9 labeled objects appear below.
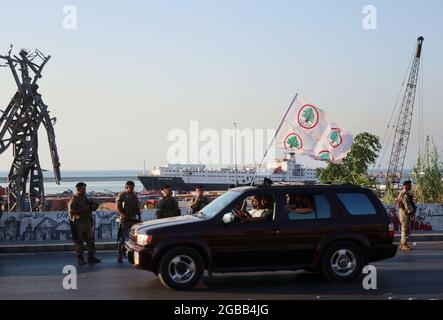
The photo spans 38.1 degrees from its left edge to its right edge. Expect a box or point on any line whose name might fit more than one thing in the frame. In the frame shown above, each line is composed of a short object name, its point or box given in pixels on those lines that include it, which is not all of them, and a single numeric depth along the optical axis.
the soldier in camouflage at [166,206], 14.04
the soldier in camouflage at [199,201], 14.66
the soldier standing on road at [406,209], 15.08
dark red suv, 9.73
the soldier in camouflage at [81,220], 13.02
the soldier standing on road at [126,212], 13.30
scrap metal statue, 25.20
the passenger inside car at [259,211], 10.16
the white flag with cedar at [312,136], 15.84
